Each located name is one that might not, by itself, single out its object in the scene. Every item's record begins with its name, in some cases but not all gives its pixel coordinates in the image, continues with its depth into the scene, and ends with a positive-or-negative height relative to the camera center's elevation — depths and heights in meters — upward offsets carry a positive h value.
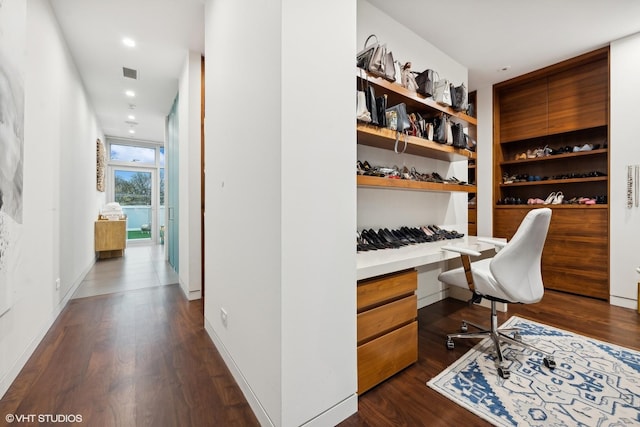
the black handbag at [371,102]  2.09 +0.87
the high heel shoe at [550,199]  3.71 +0.20
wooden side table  5.33 -0.51
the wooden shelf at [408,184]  2.00 +0.26
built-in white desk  1.57 -0.31
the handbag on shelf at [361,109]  1.96 +0.78
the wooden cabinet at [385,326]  1.56 -0.72
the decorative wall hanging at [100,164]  5.50 +1.05
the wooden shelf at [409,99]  2.14 +1.09
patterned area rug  1.42 -1.08
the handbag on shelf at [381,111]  2.14 +0.83
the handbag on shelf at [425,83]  2.56 +1.27
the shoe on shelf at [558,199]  3.63 +0.19
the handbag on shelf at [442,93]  2.72 +1.24
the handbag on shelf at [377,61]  2.11 +1.23
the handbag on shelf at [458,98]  2.88 +1.25
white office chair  1.74 -0.44
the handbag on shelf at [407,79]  2.47 +1.26
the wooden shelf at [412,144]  2.11 +0.65
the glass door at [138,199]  7.48 +0.38
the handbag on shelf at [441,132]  2.67 +0.82
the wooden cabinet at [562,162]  3.33 +0.77
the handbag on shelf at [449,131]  2.71 +0.85
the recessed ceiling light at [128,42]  2.97 +1.95
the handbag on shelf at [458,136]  2.84 +0.83
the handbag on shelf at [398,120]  2.24 +0.80
